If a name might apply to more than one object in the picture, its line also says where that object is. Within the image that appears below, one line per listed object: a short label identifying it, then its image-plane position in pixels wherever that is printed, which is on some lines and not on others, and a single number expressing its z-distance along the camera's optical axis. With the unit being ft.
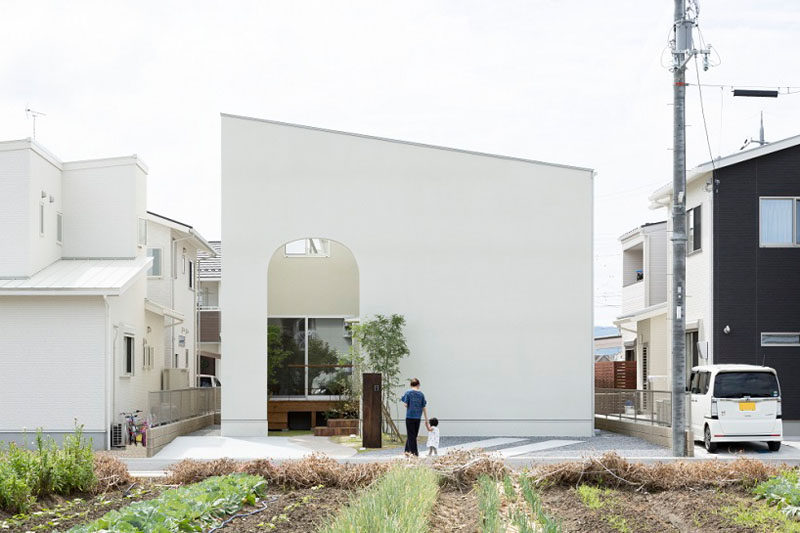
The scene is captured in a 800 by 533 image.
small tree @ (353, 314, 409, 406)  73.26
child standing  59.26
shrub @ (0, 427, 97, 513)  36.32
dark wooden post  68.80
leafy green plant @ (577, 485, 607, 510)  38.66
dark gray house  79.05
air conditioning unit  72.79
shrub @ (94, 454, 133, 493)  42.80
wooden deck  81.15
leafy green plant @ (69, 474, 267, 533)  29.60
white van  66.95
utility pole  62.28
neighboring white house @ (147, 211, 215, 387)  97.80
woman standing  60.54
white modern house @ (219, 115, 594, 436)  75.66
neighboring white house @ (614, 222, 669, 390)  102.22
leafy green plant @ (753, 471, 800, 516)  36.06
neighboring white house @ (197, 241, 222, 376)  141.90
